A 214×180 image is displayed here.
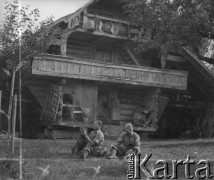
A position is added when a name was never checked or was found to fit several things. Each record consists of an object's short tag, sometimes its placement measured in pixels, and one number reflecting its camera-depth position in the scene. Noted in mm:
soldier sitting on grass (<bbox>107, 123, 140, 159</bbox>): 13898
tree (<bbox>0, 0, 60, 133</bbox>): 13250
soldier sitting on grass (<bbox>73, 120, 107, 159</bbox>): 14422
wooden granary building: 22062
